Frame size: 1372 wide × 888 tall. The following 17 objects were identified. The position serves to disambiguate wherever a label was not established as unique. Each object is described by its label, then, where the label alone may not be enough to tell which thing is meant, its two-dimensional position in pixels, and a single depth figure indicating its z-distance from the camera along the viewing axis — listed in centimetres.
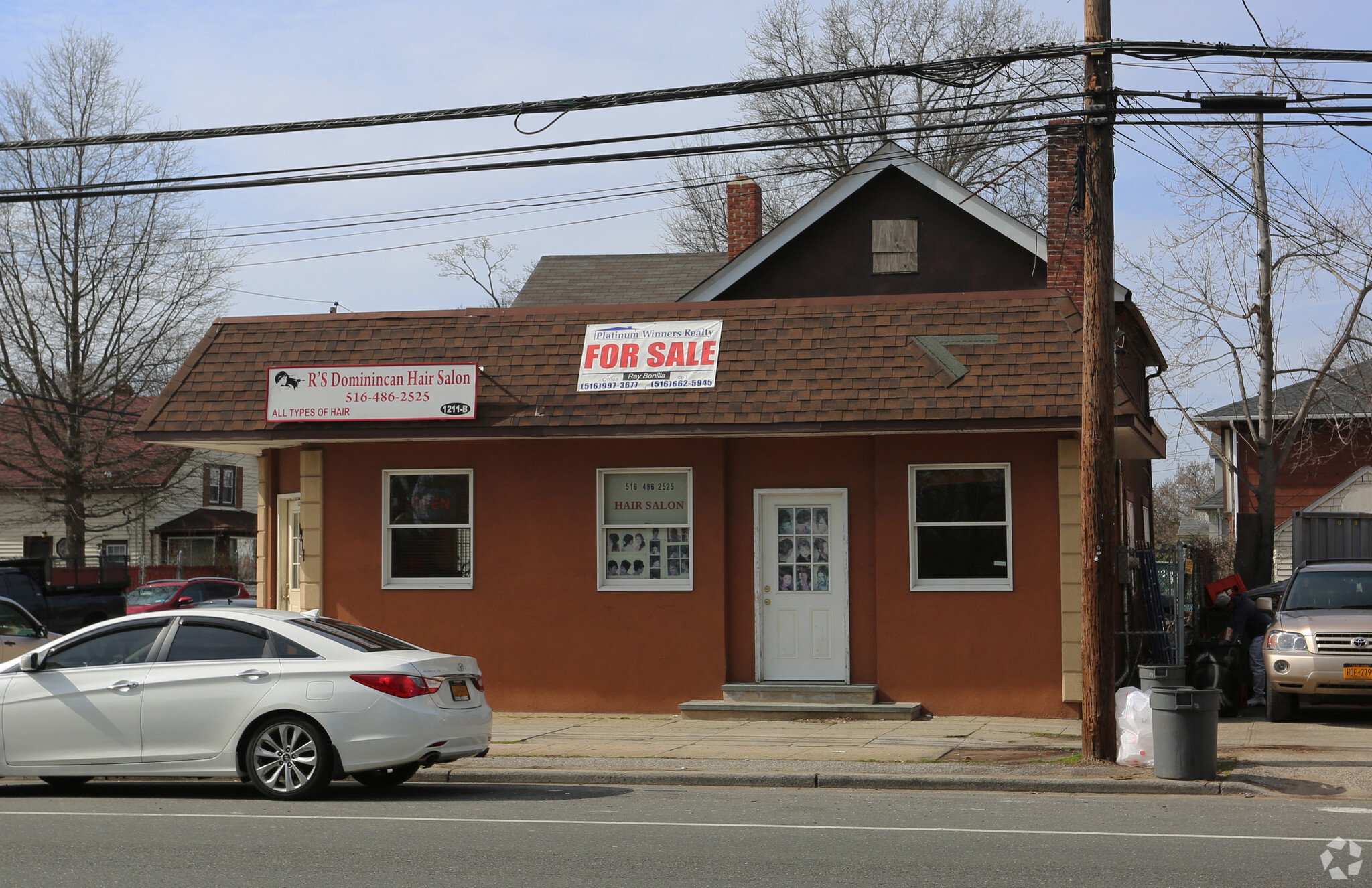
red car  3005
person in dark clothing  1588
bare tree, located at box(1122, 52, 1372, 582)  2470
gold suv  1334
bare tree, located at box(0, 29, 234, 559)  3662
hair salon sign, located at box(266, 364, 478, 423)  1473
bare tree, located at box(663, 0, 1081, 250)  3152
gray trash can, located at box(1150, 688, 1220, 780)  1035
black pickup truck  2020
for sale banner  1478
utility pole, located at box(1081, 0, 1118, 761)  1100
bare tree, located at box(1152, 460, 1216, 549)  6612
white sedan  966
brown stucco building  1422
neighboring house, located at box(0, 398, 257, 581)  4141
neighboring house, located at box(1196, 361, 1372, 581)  3094
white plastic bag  1116
